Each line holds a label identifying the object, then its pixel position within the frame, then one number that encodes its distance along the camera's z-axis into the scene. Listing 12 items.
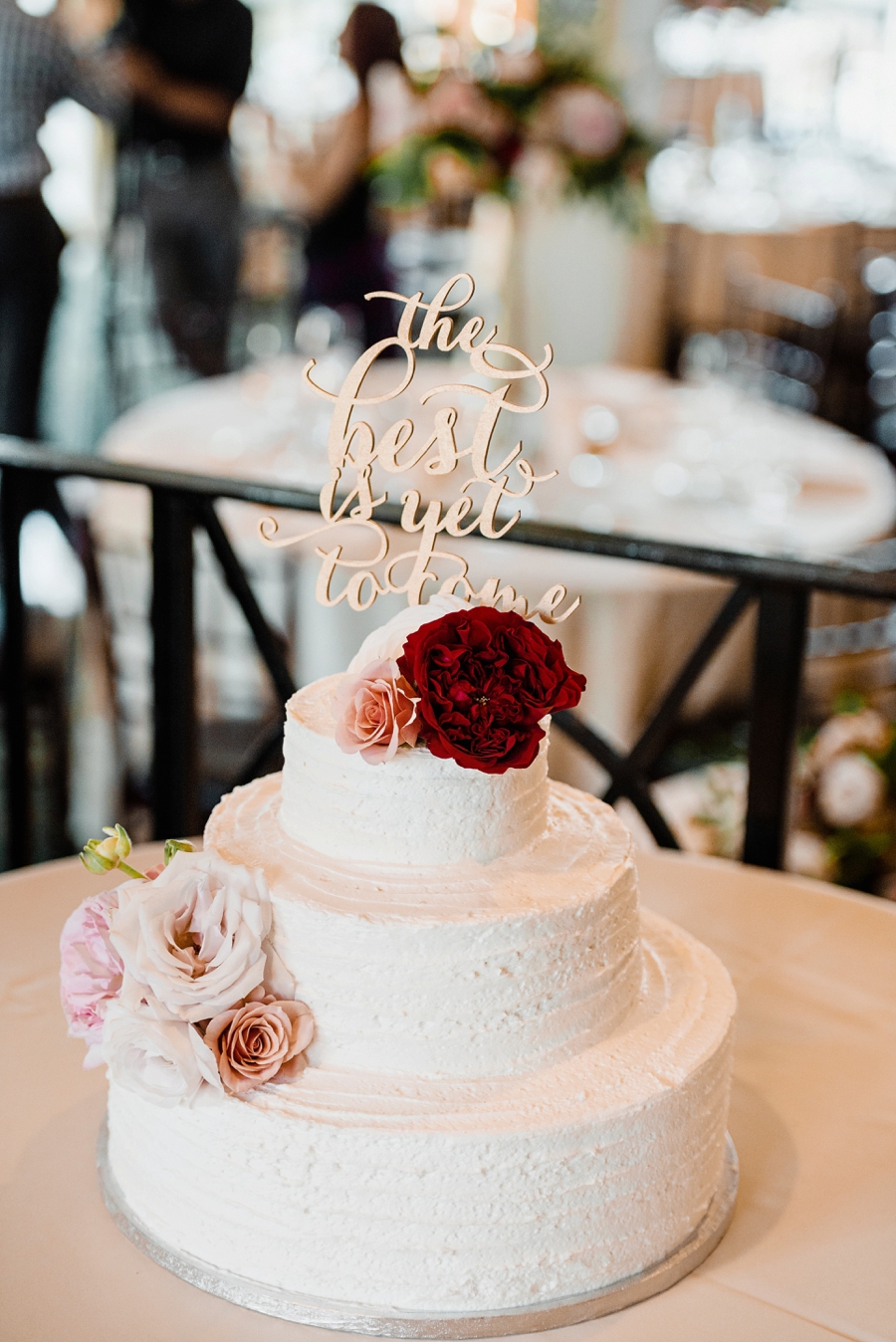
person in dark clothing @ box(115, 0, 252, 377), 5.97
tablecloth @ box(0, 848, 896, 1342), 1.09
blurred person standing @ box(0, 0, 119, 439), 5.05
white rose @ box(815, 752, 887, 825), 3.13
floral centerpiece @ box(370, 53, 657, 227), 4.29
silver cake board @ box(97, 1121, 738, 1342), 1.07
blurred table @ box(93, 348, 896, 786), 3.04
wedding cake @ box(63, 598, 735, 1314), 1.08
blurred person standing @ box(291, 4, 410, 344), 6.45
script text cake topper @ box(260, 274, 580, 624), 1.23
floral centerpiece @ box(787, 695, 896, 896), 3.14
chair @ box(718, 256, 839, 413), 8.26
